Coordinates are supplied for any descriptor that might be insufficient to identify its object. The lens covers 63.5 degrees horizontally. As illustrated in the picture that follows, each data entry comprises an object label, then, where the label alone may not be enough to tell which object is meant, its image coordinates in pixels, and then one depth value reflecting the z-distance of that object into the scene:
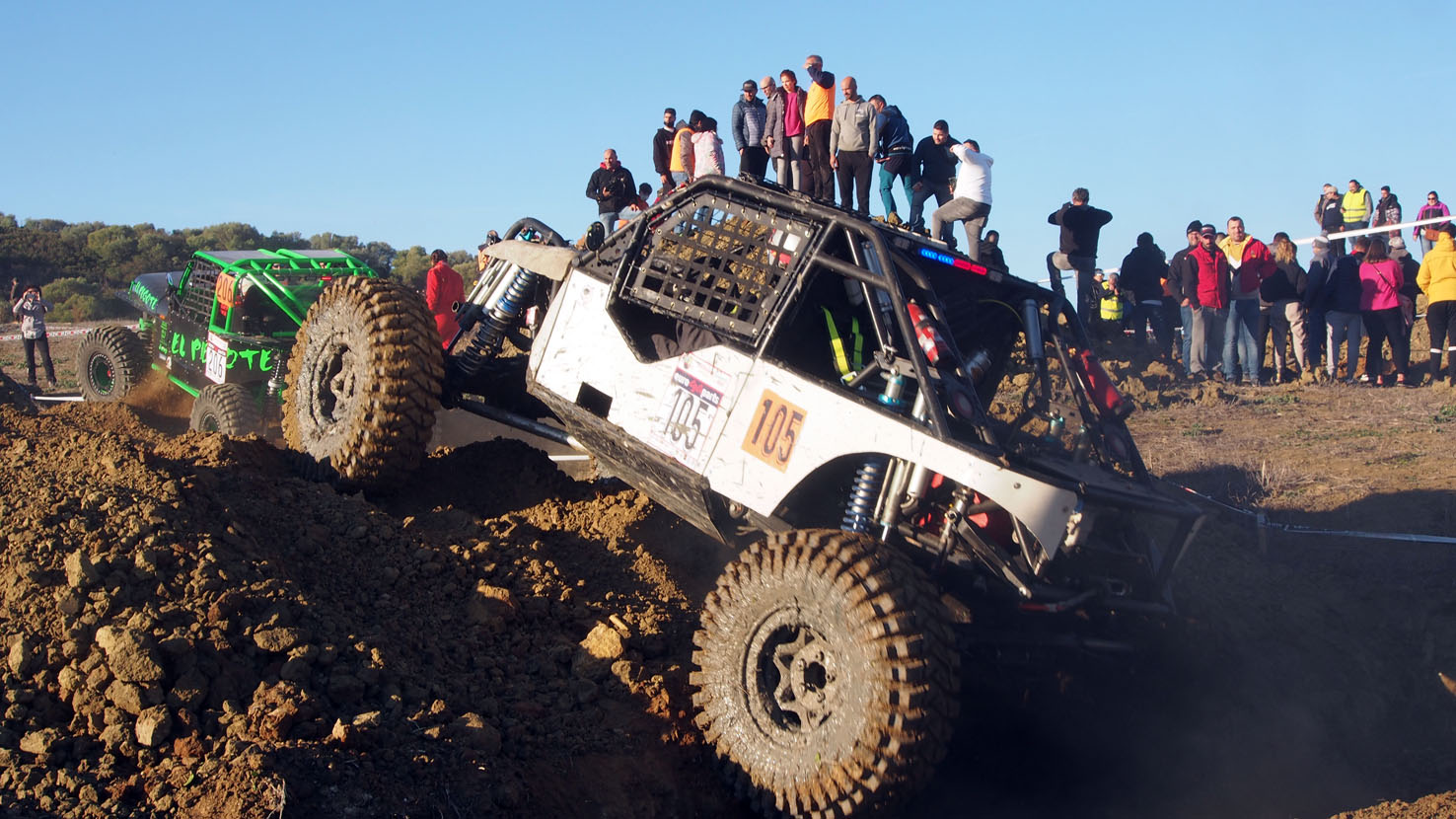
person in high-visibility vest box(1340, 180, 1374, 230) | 15.49
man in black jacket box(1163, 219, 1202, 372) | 12.98
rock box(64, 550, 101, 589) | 4.74
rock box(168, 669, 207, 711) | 4.28
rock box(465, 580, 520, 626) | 5.54
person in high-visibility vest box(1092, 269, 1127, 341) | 13.92
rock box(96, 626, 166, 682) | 4.30
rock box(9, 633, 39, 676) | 4.35
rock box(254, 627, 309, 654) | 4.65
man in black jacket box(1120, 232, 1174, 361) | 13.76
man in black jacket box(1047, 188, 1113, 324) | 11.58
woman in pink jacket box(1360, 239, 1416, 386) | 12.48
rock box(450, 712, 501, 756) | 4.40
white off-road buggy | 4.40
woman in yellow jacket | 12.34
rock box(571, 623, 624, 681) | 5.27
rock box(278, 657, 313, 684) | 4.55
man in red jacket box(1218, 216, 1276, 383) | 12.73
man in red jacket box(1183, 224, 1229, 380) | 12.62
